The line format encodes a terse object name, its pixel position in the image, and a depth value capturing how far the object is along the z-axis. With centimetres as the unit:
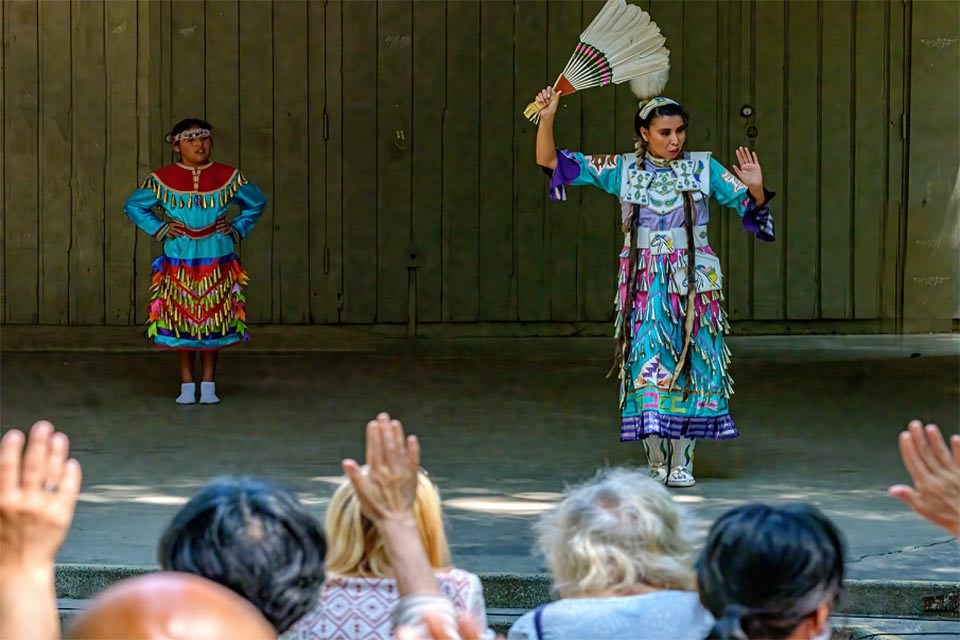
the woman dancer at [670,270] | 1217
